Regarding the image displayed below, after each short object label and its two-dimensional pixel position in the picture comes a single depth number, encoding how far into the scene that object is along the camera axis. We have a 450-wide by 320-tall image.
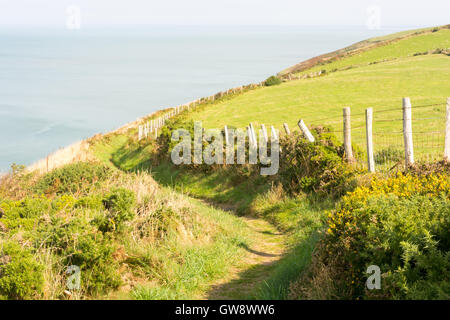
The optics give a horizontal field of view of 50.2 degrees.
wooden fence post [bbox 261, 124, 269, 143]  19.97
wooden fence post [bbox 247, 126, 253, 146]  21.51
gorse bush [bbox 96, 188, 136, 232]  8.81
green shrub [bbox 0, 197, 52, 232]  9.17
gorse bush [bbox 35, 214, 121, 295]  7.40
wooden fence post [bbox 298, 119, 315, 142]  15.88
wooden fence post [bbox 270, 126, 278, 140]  18.98
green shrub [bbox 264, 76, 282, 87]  57.59
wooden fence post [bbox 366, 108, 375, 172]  13.49
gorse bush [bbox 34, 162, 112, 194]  17.36
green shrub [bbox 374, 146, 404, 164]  16.17
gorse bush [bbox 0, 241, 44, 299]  6.53
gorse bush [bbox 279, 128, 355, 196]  13.99
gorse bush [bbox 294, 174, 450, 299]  5.98
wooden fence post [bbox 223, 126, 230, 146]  23.72
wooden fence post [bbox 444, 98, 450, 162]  12.09
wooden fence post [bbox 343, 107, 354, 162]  14.35
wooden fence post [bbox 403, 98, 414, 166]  12.32
